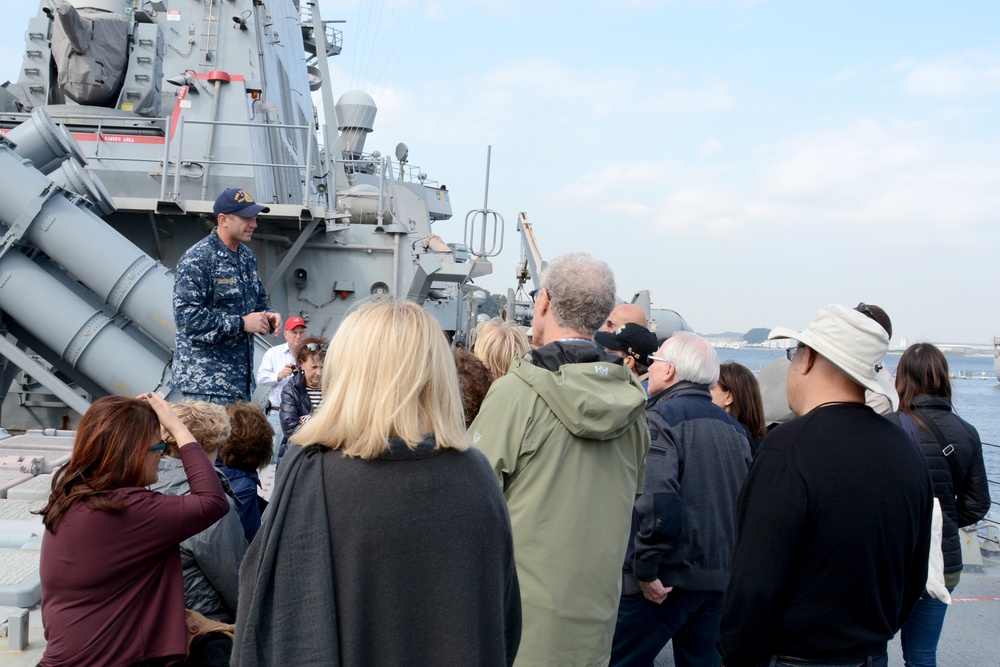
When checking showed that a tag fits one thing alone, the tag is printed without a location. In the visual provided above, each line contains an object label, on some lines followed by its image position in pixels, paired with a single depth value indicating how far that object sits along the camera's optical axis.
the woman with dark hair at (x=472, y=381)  3.18
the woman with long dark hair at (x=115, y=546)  2.15
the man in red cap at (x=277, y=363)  5.18
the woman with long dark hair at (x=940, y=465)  3.32
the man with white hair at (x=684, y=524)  3.01
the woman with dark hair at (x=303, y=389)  4.11
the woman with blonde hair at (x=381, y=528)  1.60
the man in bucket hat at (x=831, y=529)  2.04
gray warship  6.56
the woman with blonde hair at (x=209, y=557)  2.47
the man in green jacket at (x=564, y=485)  2.33
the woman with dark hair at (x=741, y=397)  3.83
